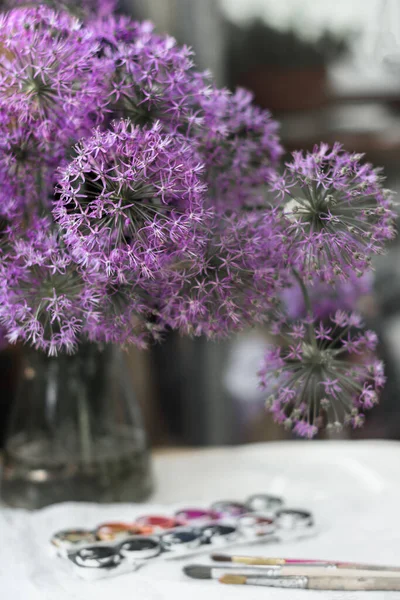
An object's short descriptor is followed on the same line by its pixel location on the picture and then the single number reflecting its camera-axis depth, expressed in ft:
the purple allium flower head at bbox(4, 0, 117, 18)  3.26
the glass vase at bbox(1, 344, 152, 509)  3.41
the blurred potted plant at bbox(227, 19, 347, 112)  6.51
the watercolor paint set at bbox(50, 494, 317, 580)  3.07
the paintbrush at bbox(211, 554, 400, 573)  2.98
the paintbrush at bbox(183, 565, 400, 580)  2.94
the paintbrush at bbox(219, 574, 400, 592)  2.91
